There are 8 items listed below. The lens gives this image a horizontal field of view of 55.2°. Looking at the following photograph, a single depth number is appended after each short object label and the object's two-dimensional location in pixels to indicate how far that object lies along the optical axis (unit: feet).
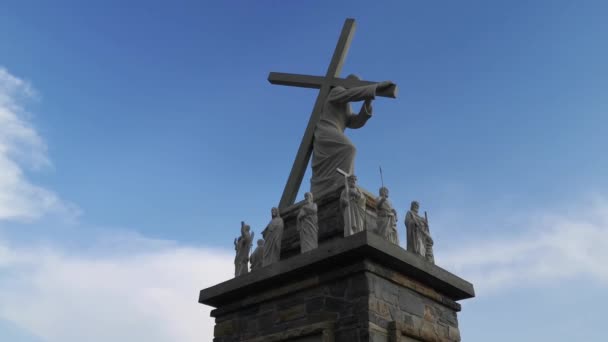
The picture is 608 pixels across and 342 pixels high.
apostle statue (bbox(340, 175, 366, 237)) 28.45
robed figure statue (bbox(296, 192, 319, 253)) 29.78
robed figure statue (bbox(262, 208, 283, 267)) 31.68
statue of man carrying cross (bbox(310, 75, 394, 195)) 34.81
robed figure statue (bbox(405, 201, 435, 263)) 30.50
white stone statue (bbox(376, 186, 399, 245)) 29.68
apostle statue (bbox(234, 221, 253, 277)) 33.30
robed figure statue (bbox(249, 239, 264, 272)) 33.61
